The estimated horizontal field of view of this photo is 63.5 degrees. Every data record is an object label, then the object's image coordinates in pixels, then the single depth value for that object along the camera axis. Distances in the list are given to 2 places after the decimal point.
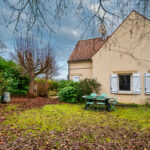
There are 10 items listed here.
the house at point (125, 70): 8.59
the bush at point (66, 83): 10.30
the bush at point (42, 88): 12.16
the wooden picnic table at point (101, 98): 6.50
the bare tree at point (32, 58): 11.30
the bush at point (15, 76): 10.34
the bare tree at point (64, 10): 2.20
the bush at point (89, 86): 9.51
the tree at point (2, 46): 3.83
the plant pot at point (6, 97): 8.21
